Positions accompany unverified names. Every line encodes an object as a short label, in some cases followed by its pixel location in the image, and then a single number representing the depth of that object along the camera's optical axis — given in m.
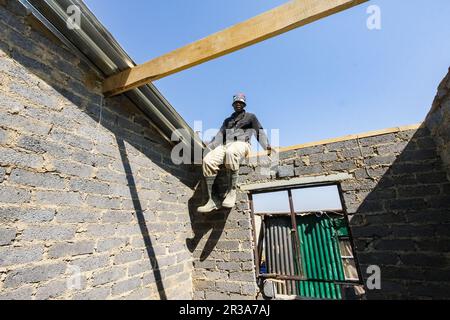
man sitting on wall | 3.38
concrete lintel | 3.10
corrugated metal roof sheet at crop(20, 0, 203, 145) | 2.11
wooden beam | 1.71
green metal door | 4.79
